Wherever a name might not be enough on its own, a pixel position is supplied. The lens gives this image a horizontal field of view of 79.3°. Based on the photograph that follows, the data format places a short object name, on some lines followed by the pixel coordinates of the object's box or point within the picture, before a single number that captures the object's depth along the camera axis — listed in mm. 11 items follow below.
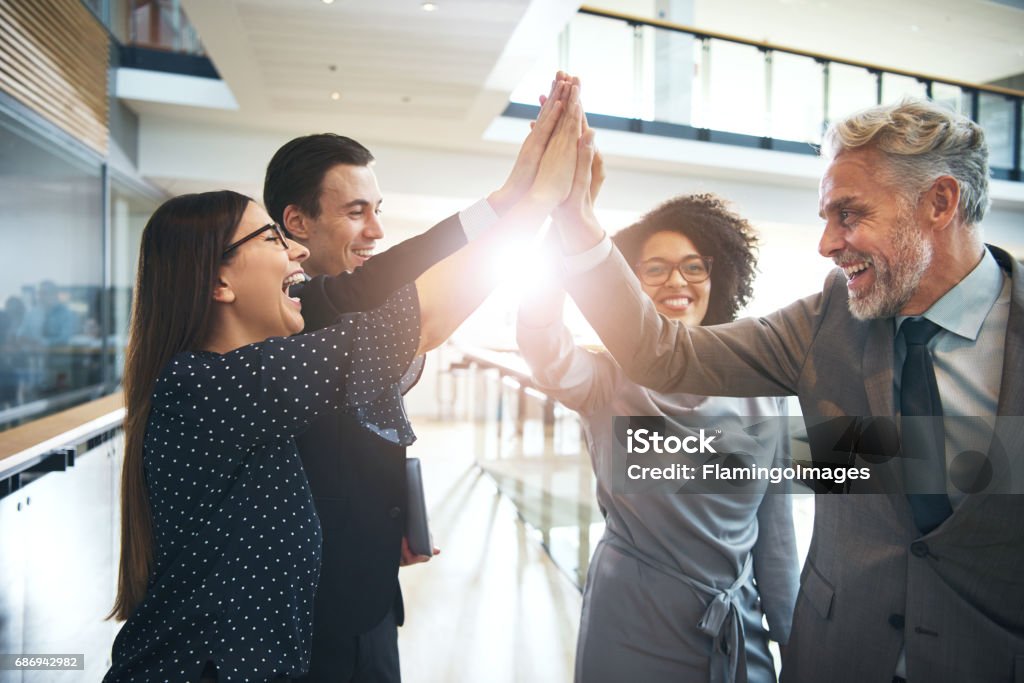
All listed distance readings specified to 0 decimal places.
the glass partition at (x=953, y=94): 8750
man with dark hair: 1095
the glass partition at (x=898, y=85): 8352
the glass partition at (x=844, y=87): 8031
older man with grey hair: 994
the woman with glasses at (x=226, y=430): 917
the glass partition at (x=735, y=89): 7605
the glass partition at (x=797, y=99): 7879
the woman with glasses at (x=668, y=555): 1323
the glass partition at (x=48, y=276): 3861
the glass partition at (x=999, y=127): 9328
